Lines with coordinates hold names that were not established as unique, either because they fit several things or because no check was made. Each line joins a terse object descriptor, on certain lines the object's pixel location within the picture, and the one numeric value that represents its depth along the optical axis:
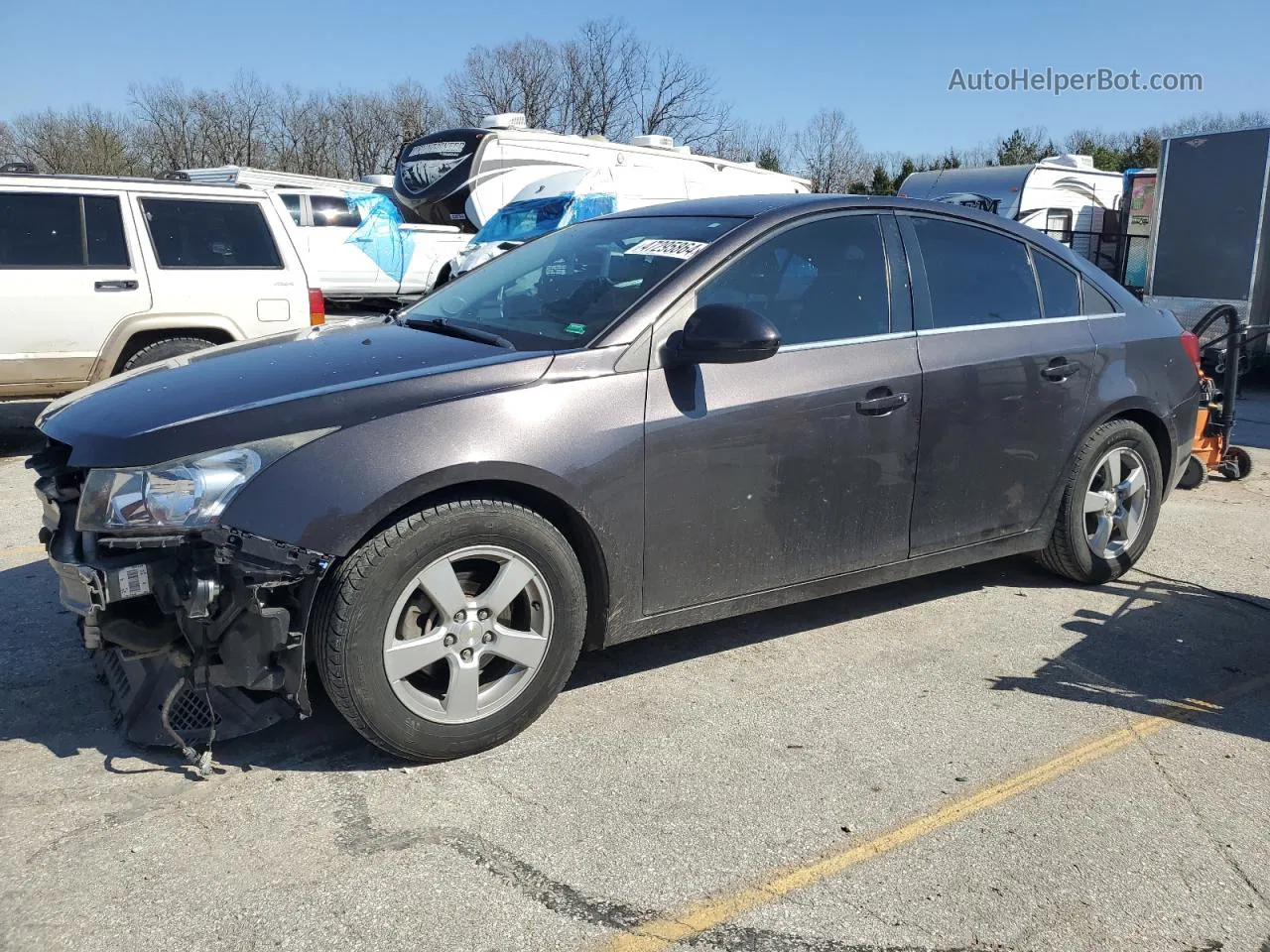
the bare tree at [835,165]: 44.84
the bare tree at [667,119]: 46.03
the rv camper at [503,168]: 16.98
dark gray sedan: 2.93
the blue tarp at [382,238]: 15.07
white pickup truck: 14.80
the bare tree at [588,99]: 44.81
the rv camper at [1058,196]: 18.23
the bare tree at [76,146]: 36.19
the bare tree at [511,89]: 43.97
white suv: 7.52
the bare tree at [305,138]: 42.47
